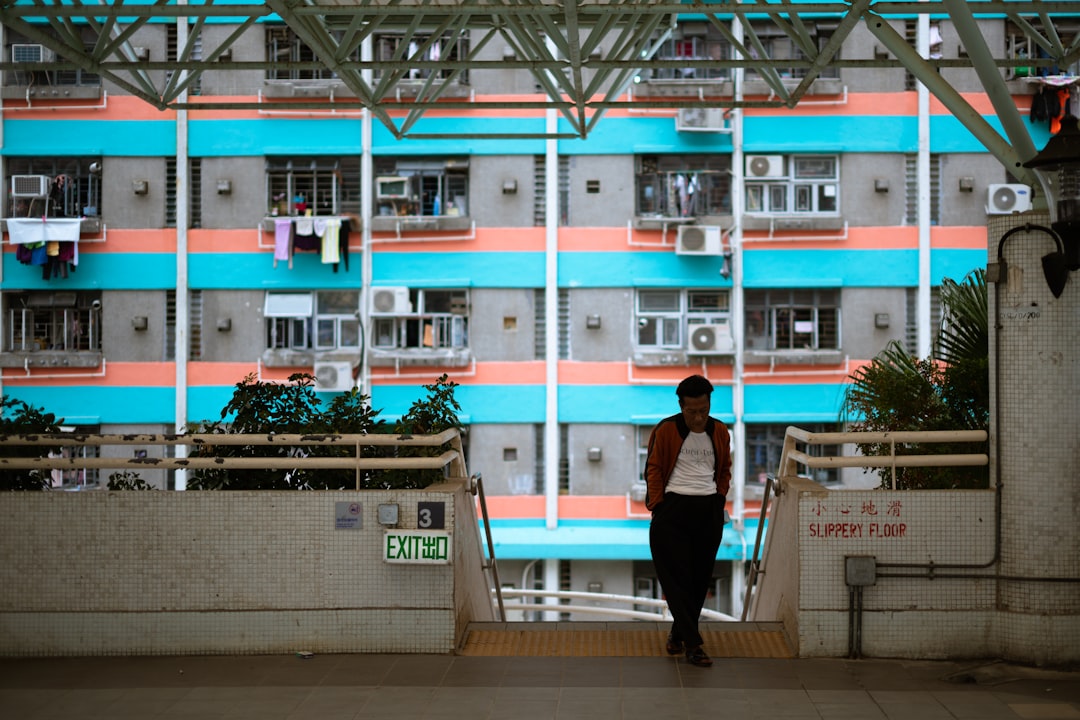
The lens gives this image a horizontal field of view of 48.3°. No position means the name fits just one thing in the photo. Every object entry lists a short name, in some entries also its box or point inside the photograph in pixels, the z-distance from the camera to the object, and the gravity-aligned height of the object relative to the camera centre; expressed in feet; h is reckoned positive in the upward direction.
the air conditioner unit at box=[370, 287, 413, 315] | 71.82 +2.61
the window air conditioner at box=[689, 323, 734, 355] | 71.56 +0.27
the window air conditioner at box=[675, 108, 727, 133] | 70.79 +13.16
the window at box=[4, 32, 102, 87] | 74.74 +17.01
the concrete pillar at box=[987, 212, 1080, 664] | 22.41 -2.21
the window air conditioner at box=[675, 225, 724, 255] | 70.74 +6.26
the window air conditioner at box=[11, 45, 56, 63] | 75.00 +18.28
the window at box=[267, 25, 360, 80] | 73.46 +18.39
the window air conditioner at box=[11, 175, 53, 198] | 73.41 +9.82
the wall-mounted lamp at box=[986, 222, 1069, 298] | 22.31 +1.43
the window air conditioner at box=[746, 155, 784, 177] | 72.13 +10.67
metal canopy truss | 26.07 +8.62
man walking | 22.90 -2.95
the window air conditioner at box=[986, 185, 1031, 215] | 72.43 +8.77
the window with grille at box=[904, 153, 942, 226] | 73.15 +9.41
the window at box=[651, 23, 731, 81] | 73.46 +18.25
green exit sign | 23.18 -3.90
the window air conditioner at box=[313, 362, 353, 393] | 71.72 -1.79
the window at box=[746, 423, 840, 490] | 73.67 -6.49
